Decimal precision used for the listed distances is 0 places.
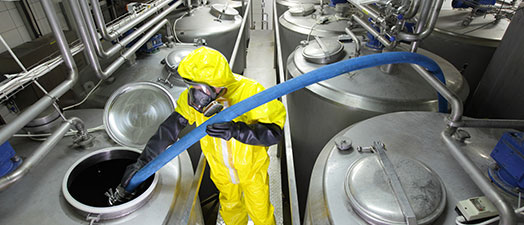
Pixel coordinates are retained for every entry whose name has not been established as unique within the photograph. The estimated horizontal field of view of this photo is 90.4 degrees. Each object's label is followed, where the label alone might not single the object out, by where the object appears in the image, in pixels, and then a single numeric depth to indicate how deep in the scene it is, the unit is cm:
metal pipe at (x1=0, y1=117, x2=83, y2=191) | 105
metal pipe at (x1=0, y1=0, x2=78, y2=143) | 102
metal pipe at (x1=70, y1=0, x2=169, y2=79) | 137
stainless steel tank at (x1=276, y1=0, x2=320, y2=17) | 519
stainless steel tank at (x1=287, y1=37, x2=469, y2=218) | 172
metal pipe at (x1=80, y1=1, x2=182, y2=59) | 143
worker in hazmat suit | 135
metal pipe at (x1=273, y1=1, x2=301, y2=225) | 196
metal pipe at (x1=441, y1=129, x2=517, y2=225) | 81
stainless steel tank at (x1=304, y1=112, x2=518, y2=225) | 102
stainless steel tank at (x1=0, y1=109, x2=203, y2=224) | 112
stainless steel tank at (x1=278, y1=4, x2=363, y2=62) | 311
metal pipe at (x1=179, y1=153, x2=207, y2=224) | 133
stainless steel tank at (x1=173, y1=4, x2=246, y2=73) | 315
